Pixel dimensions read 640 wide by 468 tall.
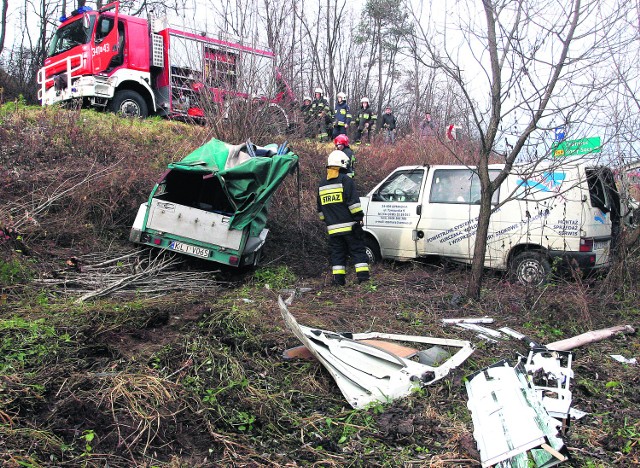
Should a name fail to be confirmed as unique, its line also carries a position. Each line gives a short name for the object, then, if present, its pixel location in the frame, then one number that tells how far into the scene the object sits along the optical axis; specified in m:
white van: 6.57
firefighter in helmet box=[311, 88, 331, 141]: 13.70
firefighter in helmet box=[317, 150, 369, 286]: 7.17
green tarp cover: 6.99
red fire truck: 10.57
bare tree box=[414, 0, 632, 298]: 5.23
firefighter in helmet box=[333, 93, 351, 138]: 15.25
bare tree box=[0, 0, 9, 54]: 19.55
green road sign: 5.47
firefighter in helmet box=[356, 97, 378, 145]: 16.58
